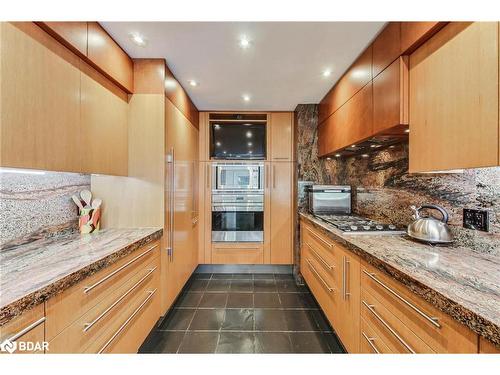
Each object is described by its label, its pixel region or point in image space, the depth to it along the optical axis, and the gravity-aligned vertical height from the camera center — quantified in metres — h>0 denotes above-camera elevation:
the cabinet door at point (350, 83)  1.65 +0.95
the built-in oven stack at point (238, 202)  3.09 -0.21
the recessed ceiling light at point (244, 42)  1.54 +1.06
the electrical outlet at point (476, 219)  1.16 -0.18
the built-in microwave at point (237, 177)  3.08 +0.15
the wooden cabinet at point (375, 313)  0.75 -0.61
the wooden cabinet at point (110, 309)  0.88 -0.63
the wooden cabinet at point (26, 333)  0.67 -0.49
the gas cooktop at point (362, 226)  1.63 -0.32
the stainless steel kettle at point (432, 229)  1.26 -0.25
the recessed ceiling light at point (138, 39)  1.53 +1.08
